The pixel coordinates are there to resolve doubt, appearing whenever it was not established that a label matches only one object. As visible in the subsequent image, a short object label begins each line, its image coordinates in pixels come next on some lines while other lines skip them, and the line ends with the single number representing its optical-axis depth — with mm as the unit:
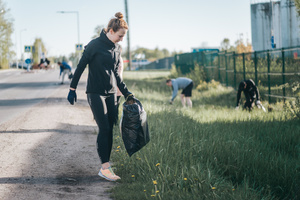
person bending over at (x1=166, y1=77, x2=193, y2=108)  13484
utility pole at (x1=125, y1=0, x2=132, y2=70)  39912
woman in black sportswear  4887
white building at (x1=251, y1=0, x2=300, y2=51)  27734
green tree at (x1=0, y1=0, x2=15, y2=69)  66562
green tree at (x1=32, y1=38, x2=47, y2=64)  103150
